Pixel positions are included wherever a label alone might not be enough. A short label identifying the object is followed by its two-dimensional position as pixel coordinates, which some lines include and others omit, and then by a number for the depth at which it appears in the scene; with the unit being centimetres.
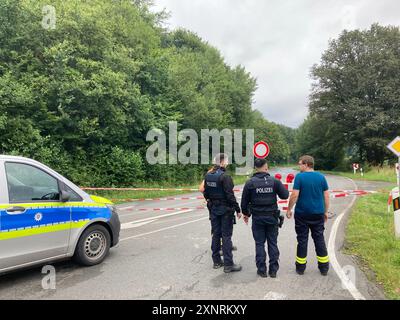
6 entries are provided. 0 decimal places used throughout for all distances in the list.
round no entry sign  1070
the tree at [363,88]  3644
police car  440
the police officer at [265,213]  488
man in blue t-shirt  495
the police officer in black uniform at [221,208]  516
